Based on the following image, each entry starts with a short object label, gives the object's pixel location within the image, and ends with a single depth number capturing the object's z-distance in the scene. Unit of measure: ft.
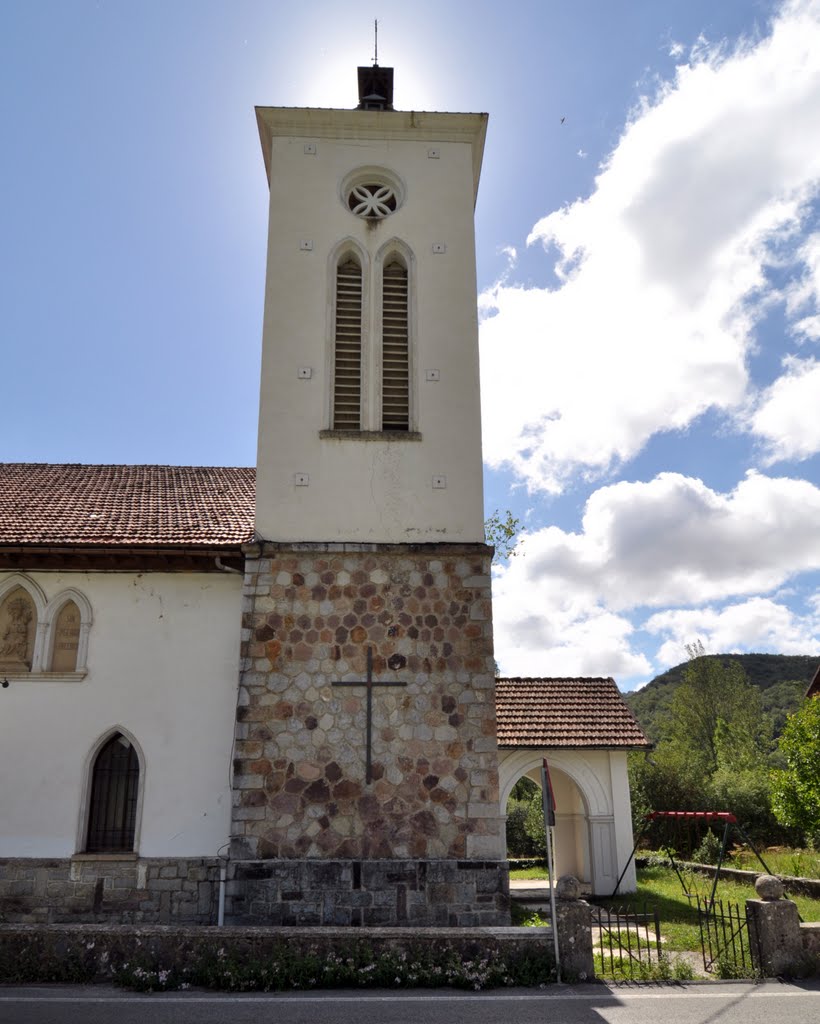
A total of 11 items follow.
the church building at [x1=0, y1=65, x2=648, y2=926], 33.88
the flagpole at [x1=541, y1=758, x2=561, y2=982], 27.20
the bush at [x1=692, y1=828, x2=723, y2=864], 70.85
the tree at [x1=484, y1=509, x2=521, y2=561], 82.33
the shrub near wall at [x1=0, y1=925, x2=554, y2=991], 26.66
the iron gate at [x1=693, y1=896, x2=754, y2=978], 28.32
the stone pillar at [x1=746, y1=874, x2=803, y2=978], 28.02
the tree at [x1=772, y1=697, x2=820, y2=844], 53.06
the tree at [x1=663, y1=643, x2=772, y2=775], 134.41
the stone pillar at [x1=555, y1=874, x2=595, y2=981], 27.30
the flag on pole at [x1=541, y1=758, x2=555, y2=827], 28.58
